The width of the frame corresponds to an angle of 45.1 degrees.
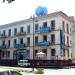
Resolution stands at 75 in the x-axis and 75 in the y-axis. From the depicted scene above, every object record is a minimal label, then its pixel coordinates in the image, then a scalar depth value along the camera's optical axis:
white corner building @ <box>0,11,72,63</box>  19.11
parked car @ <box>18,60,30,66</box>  19.79
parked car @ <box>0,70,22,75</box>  4.82
